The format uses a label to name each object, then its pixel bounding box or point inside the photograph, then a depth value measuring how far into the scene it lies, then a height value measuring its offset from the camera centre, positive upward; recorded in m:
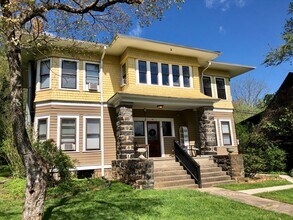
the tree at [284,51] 12.20 +5.02
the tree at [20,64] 4.41 +1.93
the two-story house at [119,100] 11.50 +2.67
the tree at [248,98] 31.16 +6.82
